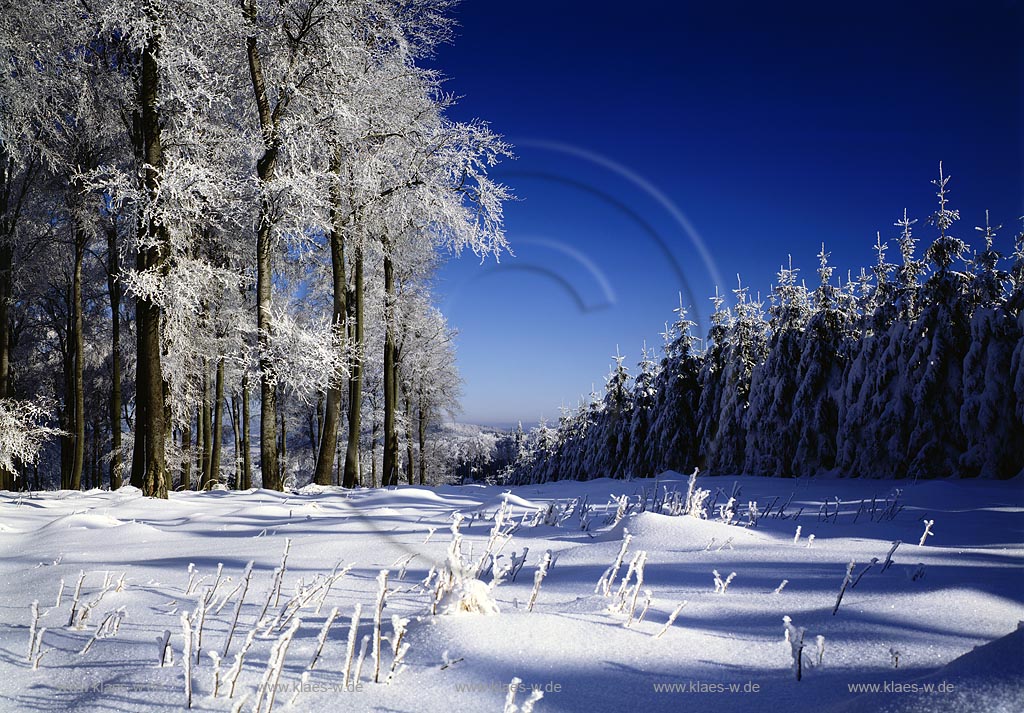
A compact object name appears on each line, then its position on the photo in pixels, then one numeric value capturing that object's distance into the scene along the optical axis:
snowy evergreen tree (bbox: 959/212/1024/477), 8.73
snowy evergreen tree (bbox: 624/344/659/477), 20.75
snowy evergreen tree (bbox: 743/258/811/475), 13.90
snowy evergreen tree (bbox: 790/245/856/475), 12.86
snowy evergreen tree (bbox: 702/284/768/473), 15.97
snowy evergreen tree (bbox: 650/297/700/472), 19.19
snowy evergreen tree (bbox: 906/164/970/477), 9.98
